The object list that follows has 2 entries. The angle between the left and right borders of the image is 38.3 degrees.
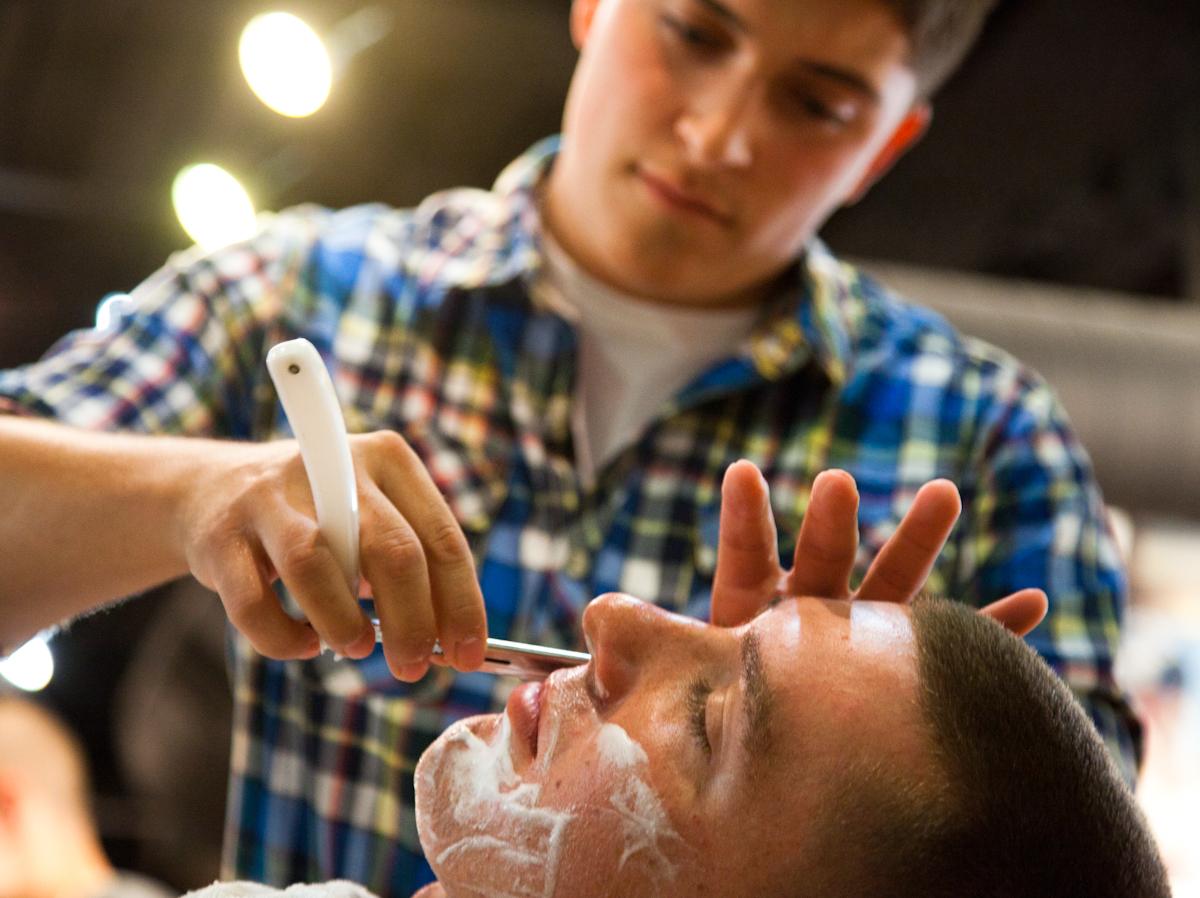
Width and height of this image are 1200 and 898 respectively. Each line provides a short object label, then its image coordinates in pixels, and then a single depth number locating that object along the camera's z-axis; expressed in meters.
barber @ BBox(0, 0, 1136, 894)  0.77
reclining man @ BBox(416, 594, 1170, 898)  0.57
